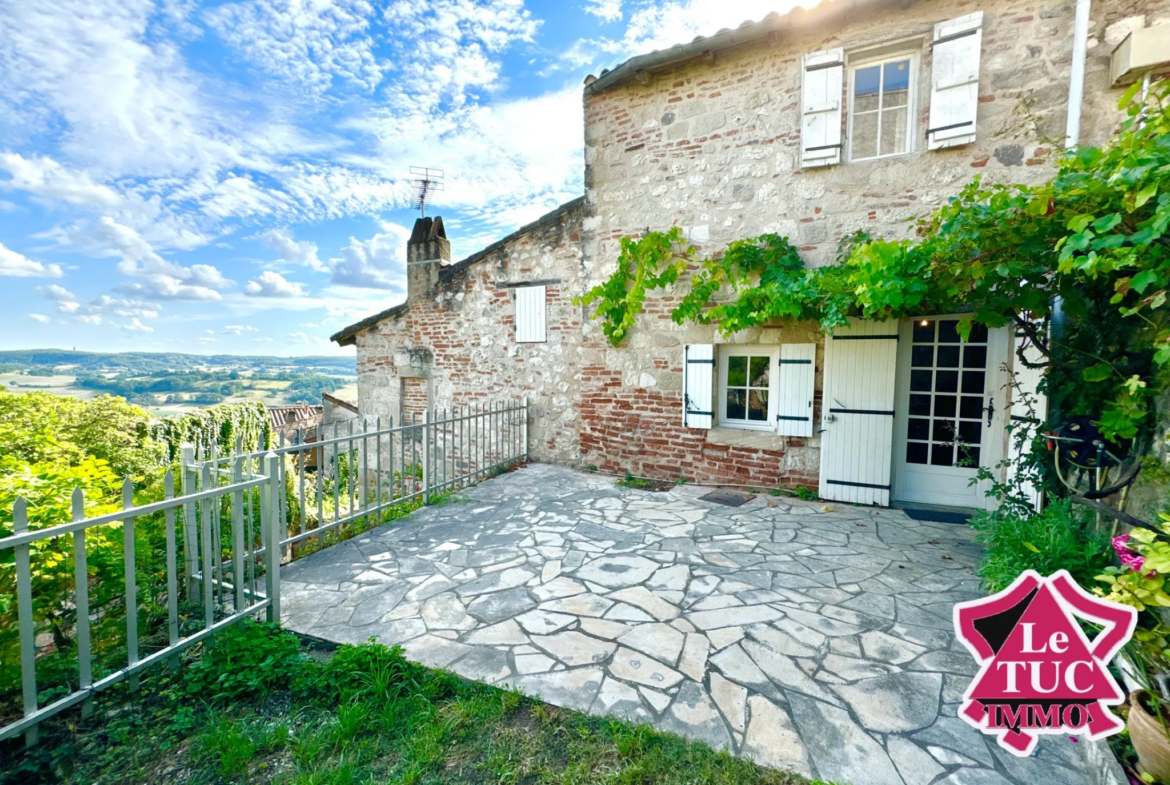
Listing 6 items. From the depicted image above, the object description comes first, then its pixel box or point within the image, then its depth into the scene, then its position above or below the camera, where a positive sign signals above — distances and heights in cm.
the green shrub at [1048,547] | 287 -107
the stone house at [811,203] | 475 +181
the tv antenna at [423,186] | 1056 +353
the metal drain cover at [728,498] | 553 -151
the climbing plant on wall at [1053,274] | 233 +63
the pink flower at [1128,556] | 182 -71
